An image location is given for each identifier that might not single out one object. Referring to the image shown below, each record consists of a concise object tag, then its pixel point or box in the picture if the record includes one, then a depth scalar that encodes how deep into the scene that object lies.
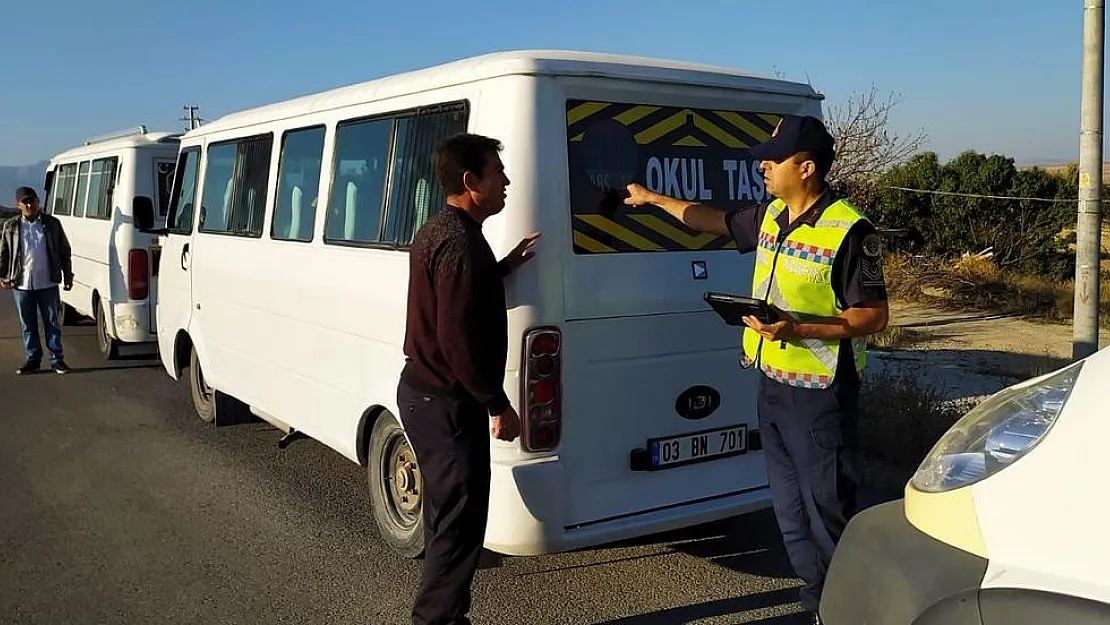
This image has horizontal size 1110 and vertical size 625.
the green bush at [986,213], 16.39
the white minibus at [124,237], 9.88
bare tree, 15.06
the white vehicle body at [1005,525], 1.93
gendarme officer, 3.40
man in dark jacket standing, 9.81
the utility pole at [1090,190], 6.05
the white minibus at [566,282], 3.96
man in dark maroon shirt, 3.44
